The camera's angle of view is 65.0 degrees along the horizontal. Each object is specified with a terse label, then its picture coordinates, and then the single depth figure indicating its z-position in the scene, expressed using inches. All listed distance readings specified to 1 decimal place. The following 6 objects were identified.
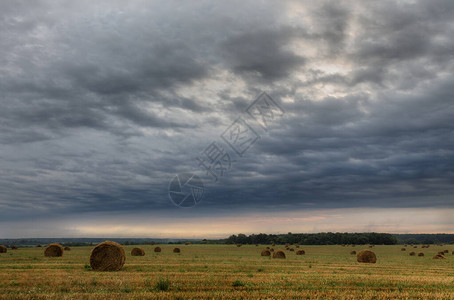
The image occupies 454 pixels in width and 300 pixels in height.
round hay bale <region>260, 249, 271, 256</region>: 1948.9
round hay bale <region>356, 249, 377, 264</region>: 1520.7
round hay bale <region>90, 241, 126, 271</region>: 1011.1
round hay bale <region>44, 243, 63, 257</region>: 1615.4
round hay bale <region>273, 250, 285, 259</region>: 1715.6
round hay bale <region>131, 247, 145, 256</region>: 1740.9
